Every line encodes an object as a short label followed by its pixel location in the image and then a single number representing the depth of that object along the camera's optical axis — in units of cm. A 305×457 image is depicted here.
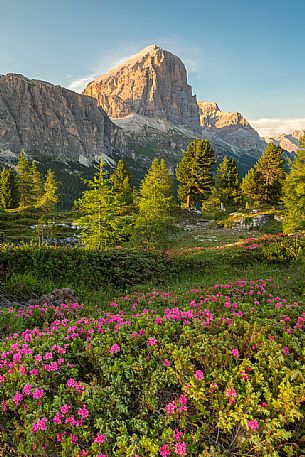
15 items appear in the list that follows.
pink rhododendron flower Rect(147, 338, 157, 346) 385
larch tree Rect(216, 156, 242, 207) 5081
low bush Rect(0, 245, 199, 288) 1037
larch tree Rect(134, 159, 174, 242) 1936
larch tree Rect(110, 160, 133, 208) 5084
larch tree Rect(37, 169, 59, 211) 5288
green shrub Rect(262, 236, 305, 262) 1521
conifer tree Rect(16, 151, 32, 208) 5725
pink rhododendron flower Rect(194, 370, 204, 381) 328
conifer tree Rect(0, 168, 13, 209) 5738
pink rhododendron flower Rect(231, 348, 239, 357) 356
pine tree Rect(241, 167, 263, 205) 4544
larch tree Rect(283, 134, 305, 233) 2438
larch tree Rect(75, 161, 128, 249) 1723
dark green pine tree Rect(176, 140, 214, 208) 4628
